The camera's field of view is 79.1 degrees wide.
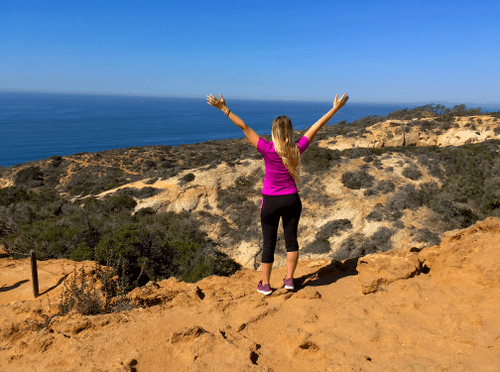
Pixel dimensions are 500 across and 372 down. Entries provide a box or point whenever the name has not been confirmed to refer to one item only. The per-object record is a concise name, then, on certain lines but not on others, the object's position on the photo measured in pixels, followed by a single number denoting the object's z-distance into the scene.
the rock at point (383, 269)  3.84
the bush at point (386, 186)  16.45
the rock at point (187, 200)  17.72
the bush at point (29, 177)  31.78
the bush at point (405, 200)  14.98
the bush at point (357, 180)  17.20
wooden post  5.12
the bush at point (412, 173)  17.52
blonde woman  3.18
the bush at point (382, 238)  12.80
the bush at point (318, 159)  18.89
